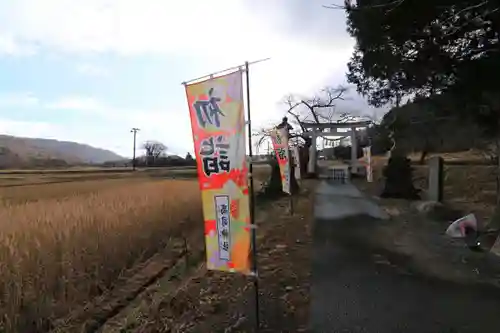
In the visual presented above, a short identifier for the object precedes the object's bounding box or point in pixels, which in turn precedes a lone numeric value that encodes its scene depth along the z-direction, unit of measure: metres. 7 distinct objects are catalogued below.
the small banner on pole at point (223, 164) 3.18
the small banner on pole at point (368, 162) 18.89
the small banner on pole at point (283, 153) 10.25
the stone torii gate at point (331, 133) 26.30
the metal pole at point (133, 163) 40.42
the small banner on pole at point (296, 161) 14.80
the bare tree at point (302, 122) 28.13
